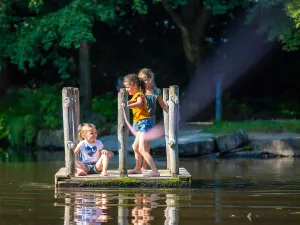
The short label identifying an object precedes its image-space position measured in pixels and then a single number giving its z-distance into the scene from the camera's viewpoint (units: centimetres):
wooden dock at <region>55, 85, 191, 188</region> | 1491
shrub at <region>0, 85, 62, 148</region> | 2806
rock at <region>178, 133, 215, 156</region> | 2412
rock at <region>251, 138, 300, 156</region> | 2375
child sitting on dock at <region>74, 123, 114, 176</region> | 1554
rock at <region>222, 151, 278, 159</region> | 2389
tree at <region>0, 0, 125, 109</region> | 2753
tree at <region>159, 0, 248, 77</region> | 3100
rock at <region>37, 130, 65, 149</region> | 2778
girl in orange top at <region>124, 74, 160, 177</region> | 1522
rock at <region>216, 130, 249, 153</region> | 2416
